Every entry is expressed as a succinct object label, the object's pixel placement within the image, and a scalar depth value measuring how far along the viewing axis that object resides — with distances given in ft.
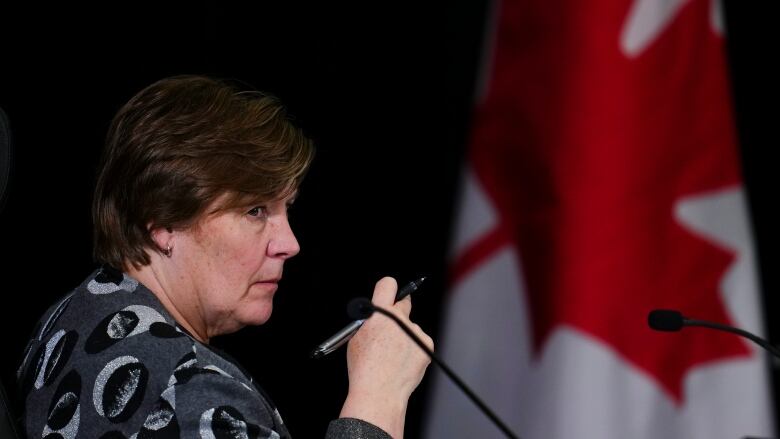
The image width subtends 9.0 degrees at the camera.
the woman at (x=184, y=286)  13.79
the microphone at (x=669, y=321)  14.08
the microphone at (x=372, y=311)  13.71
